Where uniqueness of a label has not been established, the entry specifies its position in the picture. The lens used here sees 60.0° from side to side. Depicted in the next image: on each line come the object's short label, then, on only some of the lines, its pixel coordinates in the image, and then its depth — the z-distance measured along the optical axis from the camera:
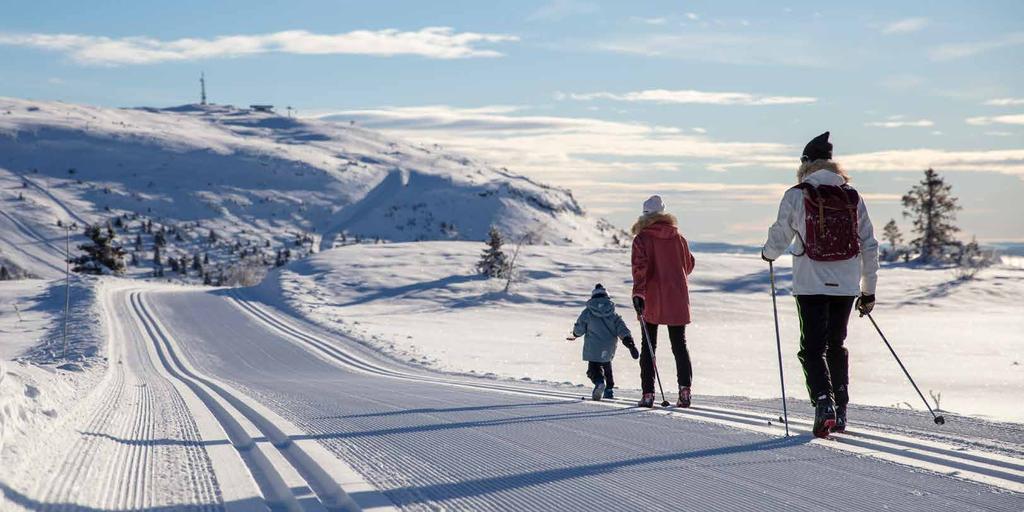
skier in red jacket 8.06
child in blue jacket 9.66
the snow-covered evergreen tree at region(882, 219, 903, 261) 78.56
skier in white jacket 5.87
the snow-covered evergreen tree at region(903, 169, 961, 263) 66.44
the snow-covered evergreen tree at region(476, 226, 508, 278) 49.22
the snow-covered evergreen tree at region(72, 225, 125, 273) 58.91
